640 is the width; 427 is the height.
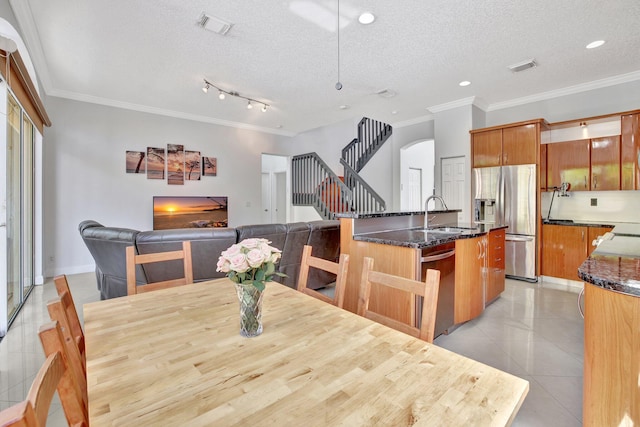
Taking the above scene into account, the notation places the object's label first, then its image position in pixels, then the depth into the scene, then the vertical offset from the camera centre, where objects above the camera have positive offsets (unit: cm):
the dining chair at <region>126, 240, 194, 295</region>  172 -32
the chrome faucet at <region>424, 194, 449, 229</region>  318 -8
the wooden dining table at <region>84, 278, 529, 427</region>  71 -48
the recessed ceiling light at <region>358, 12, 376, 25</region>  273 +178
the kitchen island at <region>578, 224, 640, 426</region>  112 -53
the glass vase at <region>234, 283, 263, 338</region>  112 -36
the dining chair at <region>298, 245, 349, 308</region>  154 -33
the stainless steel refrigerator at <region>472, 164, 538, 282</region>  441 +2
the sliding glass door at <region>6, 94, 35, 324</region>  305 +6
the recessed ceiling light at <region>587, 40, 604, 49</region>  321 +179
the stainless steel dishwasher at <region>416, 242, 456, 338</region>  236 -57
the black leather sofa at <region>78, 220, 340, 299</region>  285 -35
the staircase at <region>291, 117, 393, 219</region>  620 +70
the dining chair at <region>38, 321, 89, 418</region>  73 -35
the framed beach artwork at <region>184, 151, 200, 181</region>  608 +92
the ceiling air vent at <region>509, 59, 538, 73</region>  363 +178
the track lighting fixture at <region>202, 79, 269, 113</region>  438 +186
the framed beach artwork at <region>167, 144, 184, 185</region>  589 +92
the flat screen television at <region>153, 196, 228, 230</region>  572 -3
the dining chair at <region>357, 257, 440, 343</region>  119 -35
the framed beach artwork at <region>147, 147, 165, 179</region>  568 +91
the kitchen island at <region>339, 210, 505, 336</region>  238 -42
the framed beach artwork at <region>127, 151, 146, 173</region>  547 +90
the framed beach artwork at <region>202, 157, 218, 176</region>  633 +94
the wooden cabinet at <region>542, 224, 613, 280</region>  403 -51
